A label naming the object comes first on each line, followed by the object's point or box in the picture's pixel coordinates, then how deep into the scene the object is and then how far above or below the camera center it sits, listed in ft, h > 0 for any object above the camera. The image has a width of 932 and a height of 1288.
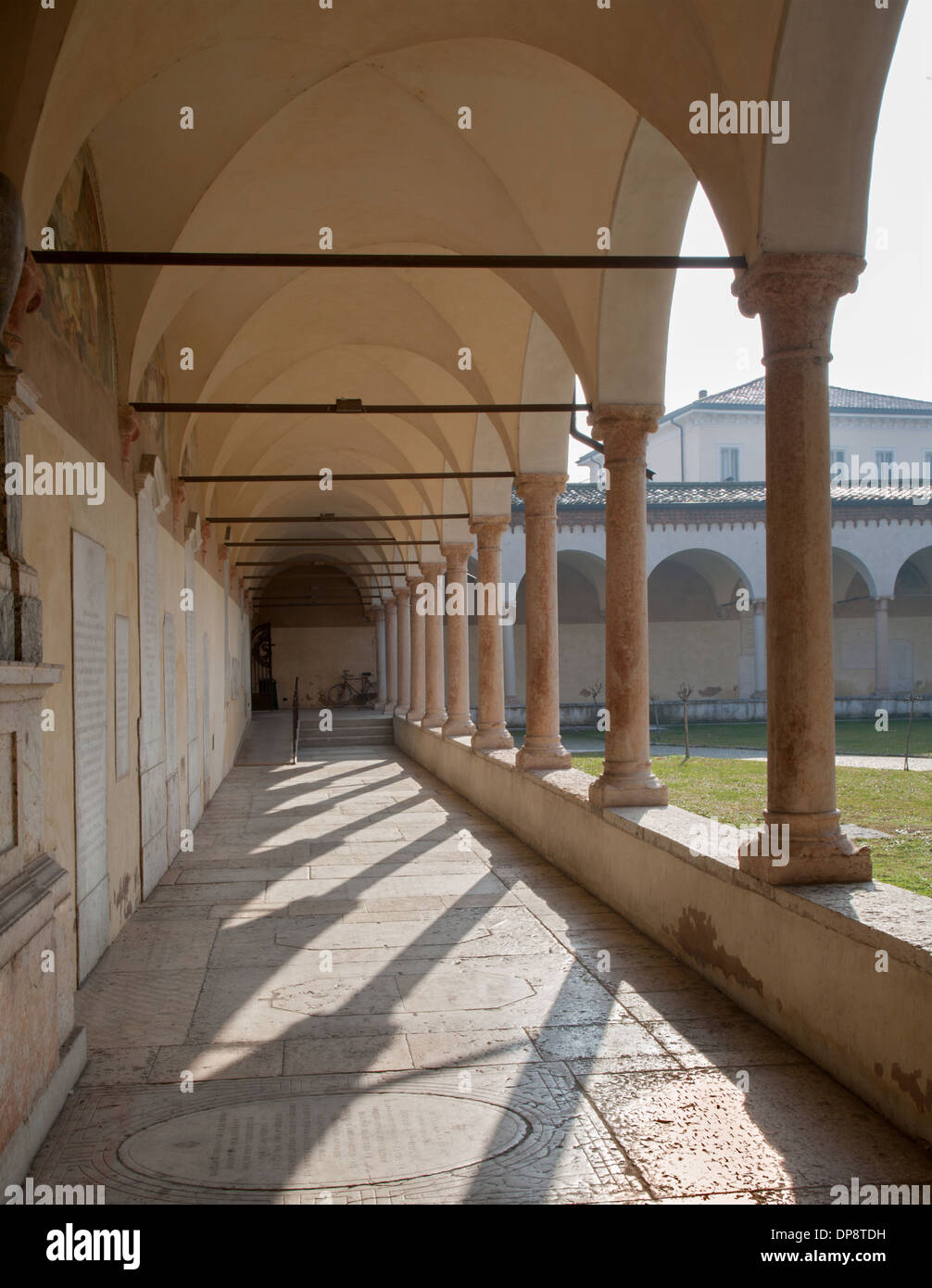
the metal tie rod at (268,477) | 31.71 +5.26
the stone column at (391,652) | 86.09 +0.46
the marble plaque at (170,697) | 30.14 -0.95
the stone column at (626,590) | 24.52 +1.39
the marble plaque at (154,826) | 25.89 -3.88
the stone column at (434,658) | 61.67 -0.02
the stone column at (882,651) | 88.07 -0.02
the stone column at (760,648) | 89.86 +0.37
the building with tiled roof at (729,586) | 92.79 +5.86
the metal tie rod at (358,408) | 25.76 +5.90
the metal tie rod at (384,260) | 18.11 +6.55
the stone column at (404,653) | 76.73 +0.32
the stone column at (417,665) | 65.98 -0.46
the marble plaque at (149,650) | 25.72 +0.25
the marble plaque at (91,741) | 18.17 -1.31
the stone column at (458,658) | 50.49 -0.04
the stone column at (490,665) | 41.65 -0.32
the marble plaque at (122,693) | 22.30 -0.62
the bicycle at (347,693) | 114.73 -3.47
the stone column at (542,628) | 33.06 +0.81
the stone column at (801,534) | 15.69 +1.62
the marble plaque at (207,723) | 43.04 -2.34
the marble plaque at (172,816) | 30.12 -4.17
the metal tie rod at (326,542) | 49.57 +5.66
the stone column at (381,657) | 93.20 +0.11
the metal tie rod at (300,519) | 41.22 +5.35
